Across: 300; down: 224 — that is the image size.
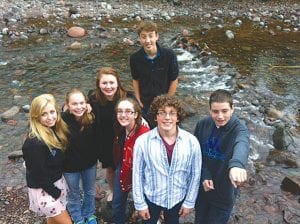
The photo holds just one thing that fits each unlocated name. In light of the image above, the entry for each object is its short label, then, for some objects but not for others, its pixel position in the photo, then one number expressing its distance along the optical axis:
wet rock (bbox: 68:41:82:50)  11.35
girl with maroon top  3.71
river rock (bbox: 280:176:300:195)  5.41
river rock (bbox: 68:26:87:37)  12.33
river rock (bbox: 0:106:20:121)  7.51
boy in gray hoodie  3.30
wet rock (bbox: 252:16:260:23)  14.52
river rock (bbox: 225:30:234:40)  12.40
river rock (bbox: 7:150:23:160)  6.18
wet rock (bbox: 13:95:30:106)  8.19
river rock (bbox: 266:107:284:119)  7.75
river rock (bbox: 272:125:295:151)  6.65
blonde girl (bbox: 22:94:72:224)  3.48
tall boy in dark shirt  4.38
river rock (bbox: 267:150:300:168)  6.23
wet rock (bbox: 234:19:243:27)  13.99
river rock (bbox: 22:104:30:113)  7.79
